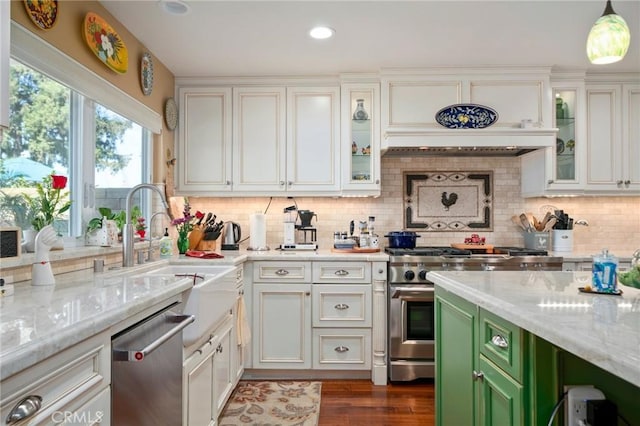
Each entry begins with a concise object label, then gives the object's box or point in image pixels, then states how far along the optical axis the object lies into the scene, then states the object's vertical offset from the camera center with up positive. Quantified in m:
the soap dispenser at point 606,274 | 1.36 -0.20
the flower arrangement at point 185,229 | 3.13 -0.11
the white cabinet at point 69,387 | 0.80 -0.39
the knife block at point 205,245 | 3.21 -0.24
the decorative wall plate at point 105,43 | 2.14 +1.00
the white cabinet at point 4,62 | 1.13 +0.44
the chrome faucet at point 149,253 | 2.41 -0.23
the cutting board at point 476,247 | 3.21 -0.25
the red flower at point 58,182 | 1.74 +0.15
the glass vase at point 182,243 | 3.14 -0.21
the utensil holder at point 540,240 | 3.37 -0.20
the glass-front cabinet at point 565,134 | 3.32 +0.68
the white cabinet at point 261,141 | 3.38 +0.63
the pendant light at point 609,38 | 1.47 +0.66
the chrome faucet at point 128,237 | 2.05 -0.11
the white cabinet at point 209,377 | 1.71 -0.80
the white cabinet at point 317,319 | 3.01 -0.78
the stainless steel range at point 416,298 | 2.96 -0.61
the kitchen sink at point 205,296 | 1.72 -0.39
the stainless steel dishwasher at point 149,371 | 1.16 -0.50
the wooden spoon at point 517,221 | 3.61 -0.05
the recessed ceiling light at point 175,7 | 2.27 +1.22
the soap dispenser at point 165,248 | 2.80 -0.23
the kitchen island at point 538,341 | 0.90 -0.35
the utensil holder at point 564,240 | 3.34 -0.20
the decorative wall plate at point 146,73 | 2.79 +1.02
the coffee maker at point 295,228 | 3.37 -0.11
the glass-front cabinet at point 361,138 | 3.33 +0.66
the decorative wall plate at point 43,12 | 1.72 +0.91
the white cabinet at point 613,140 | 3.34 +0.64
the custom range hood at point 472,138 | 3.08 +0.61
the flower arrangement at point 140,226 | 2.64 -0.07
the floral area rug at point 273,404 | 2.40 -1.24
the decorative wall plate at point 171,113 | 3.21 +0.84
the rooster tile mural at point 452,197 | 3.66 +0.17
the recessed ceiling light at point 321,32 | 2.58 +1.21
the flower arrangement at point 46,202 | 1.71 +0.06
